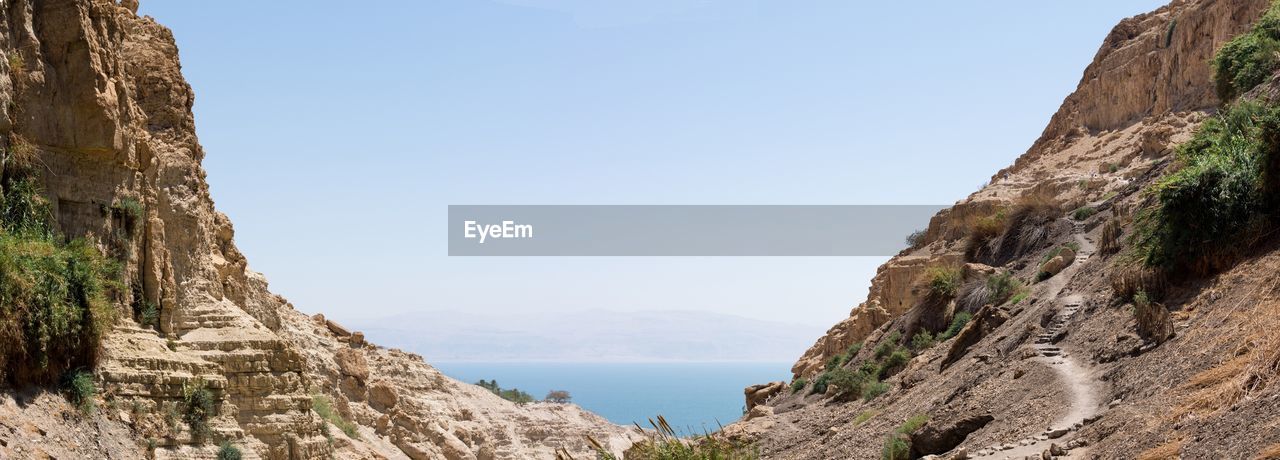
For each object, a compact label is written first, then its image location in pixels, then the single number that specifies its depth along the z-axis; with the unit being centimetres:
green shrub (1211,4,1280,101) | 2383
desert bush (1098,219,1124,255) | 2256
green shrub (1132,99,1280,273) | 1611
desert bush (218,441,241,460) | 1958
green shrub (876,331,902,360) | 3061
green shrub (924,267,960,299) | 3038
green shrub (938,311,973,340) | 2770
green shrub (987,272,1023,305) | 2672
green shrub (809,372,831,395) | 3145
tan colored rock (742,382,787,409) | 3788
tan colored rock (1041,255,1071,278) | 2583
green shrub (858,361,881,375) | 2900
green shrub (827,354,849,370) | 3431
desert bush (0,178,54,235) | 1670
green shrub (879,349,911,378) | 2825
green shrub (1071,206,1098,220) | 2966
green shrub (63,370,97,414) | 1689
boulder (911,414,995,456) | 1677
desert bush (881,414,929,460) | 1711
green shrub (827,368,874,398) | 2827
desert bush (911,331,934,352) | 2842
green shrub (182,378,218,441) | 1922
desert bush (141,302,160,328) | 1976
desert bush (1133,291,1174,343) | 1533
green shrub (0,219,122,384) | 1582
